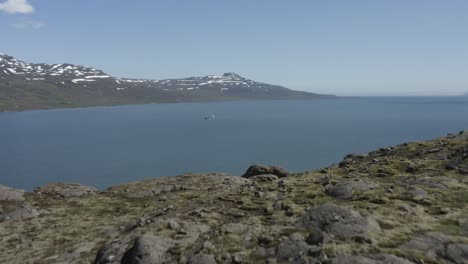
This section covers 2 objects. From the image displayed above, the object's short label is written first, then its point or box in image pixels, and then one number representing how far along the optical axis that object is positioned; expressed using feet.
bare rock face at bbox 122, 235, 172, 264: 62.90
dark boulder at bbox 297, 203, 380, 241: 62.90
